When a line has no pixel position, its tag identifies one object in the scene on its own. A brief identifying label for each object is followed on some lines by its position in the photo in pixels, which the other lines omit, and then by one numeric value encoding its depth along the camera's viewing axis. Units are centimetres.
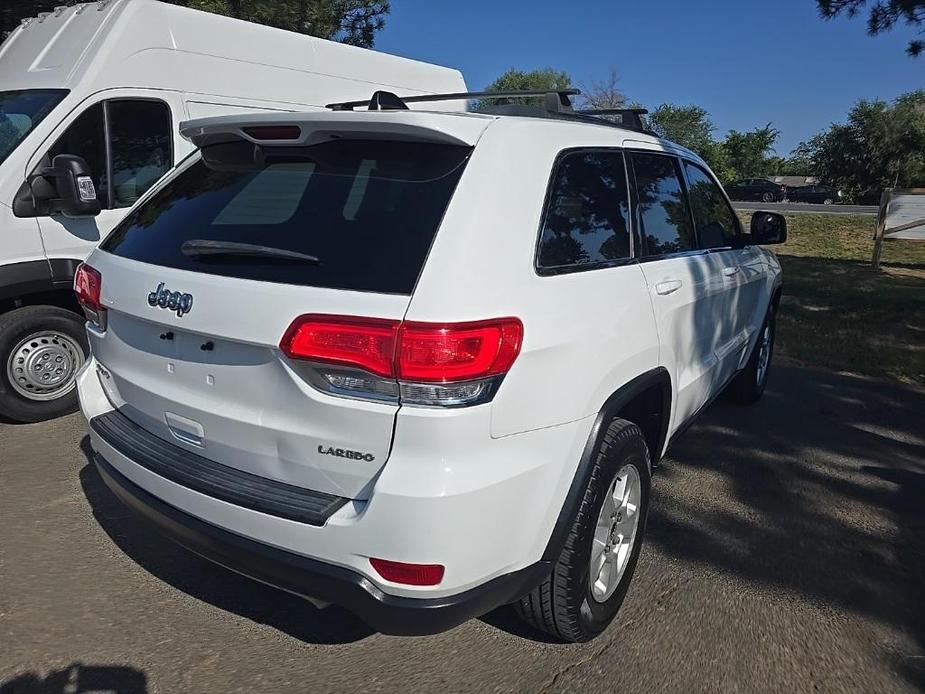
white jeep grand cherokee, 184
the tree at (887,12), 749
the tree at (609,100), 3382
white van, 424
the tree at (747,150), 5659
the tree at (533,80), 5303
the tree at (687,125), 4766
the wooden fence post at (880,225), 1270
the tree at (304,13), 945
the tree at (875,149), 3962
